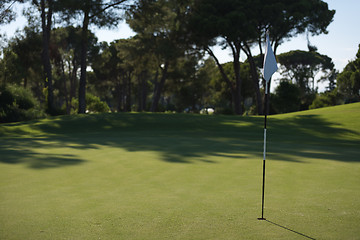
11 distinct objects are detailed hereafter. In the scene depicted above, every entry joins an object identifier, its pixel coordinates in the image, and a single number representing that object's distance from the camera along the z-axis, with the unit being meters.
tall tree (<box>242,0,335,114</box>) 36.62
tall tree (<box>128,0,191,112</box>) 33.38
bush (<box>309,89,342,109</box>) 50.65
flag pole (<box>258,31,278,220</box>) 5.76
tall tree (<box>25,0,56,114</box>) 31.89
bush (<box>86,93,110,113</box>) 49.69
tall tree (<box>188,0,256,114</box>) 35.47
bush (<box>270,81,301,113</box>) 48.47
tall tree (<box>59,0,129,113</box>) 30.31
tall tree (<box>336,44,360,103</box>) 49.00
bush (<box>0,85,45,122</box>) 29.12
